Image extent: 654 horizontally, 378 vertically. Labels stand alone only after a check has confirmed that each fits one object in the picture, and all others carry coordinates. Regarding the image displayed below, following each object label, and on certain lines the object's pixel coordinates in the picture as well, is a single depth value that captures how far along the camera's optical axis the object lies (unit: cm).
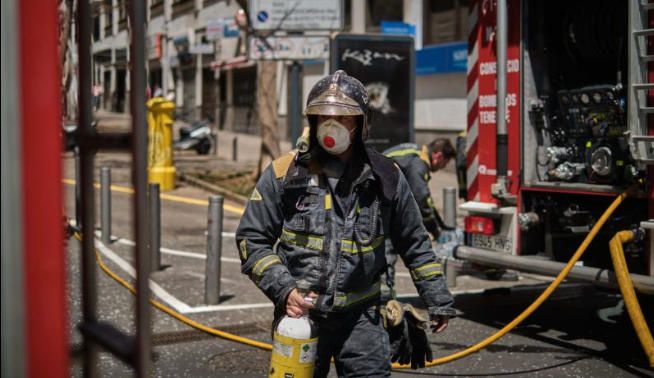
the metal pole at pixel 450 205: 879
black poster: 1055
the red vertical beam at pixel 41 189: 140
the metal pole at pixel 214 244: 731
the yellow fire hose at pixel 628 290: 516
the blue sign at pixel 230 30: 2845
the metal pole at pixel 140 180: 162
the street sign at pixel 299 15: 1251
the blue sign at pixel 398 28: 2114
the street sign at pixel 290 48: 1245
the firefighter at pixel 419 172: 693
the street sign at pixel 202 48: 2942
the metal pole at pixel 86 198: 179
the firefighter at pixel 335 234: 366
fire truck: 616
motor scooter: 2656
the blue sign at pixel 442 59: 2017
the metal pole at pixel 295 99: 1206
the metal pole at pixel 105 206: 958
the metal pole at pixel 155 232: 835
